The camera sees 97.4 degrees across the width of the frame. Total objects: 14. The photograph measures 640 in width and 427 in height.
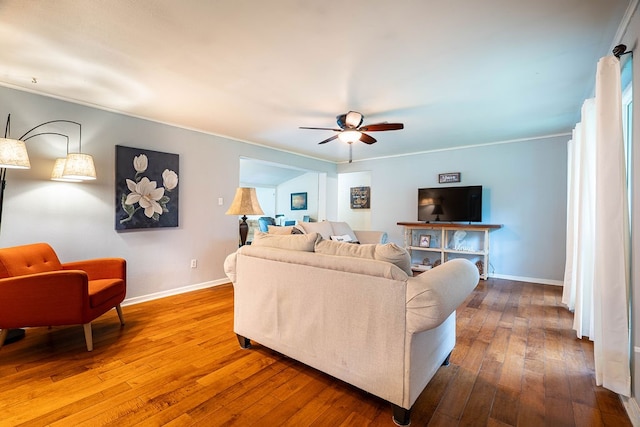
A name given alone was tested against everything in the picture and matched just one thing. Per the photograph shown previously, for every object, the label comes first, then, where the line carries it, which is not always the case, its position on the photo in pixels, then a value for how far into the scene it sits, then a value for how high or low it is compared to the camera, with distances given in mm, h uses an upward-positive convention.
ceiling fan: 3090 +960
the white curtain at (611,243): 1630 -156
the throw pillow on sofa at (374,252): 1588 -241
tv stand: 4676 -537
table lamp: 3602 +82
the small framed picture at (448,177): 5148 +676
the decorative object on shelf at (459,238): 5039 -436
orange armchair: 2082 -687
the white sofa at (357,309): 1440 -573
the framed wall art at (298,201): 8502 +292
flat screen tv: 4801 +173
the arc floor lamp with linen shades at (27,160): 2180 +404
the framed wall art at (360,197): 7410 +390
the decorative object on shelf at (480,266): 4791 -901
